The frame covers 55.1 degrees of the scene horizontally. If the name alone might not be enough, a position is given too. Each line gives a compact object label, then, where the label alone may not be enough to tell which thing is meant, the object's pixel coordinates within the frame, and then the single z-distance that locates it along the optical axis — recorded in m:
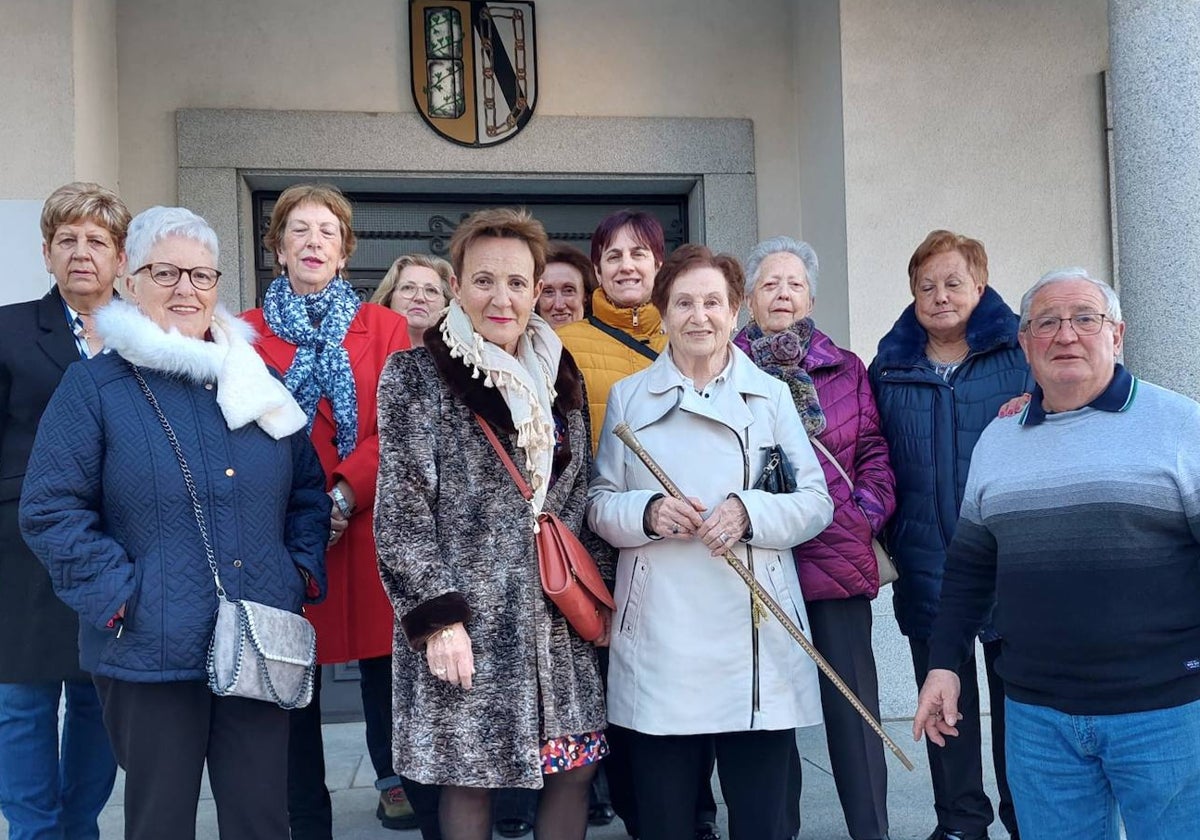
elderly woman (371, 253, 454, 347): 4.50
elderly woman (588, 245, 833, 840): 2.91
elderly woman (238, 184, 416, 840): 3.34
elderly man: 2.43
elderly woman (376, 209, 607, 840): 2.68
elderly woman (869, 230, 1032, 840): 3.53
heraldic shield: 6.23
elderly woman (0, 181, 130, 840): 3.23
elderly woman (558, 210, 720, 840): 3.54
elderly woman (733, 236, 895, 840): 3.36
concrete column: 3.61
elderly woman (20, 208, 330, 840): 2.53
